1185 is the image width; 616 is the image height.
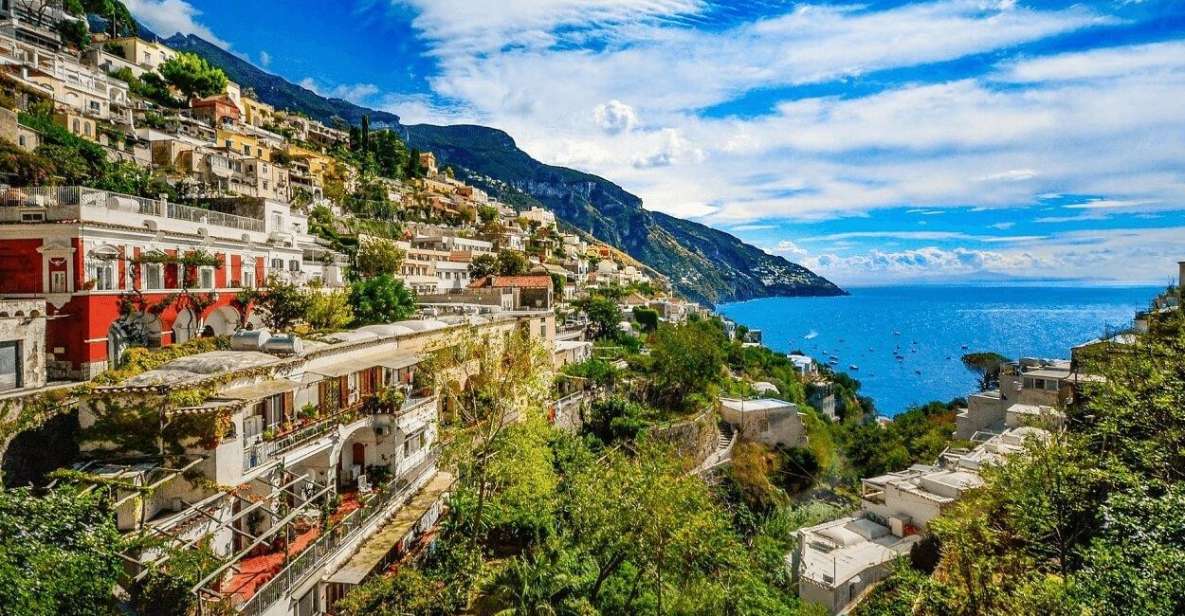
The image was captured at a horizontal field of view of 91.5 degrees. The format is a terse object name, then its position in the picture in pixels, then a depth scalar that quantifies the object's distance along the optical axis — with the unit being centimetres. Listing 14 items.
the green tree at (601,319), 5397
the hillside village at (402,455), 1276
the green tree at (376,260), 4478
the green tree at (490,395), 1814
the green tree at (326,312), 2628
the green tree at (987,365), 5613
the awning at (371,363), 1849
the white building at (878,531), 2173
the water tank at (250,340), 1853
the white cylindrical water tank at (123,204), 1930
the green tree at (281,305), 2578
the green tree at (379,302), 3039
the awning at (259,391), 1418
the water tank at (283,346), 1834
